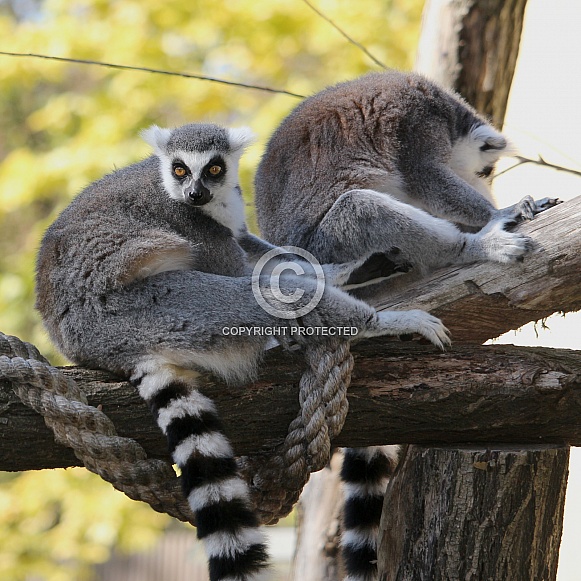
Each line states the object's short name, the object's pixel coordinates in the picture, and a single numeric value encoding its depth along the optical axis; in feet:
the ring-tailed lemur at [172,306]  15.60
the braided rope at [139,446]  15.48
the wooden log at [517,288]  19.24
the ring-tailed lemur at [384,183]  20.76
